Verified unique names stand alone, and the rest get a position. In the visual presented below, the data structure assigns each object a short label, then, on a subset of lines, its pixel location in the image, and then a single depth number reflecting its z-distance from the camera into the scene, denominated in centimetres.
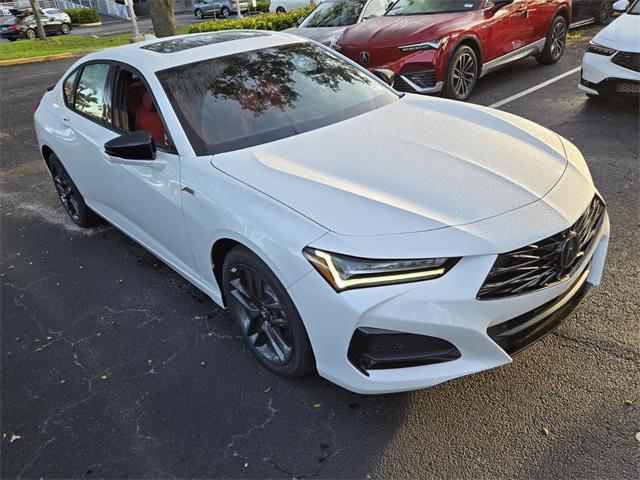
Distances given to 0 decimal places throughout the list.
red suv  682
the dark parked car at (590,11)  1044
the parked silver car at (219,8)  3082
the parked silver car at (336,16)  898
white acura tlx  227
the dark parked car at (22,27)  2936
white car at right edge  577
